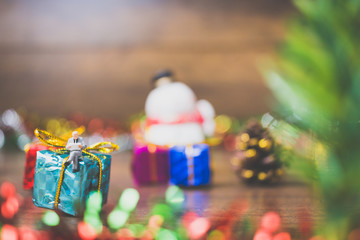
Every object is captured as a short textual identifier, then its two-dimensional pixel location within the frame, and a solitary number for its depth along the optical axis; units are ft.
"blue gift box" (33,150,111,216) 1.36
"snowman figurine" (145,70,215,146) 1.60
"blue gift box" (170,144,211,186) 1.58
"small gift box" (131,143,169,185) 1.61
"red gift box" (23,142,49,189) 1.47
